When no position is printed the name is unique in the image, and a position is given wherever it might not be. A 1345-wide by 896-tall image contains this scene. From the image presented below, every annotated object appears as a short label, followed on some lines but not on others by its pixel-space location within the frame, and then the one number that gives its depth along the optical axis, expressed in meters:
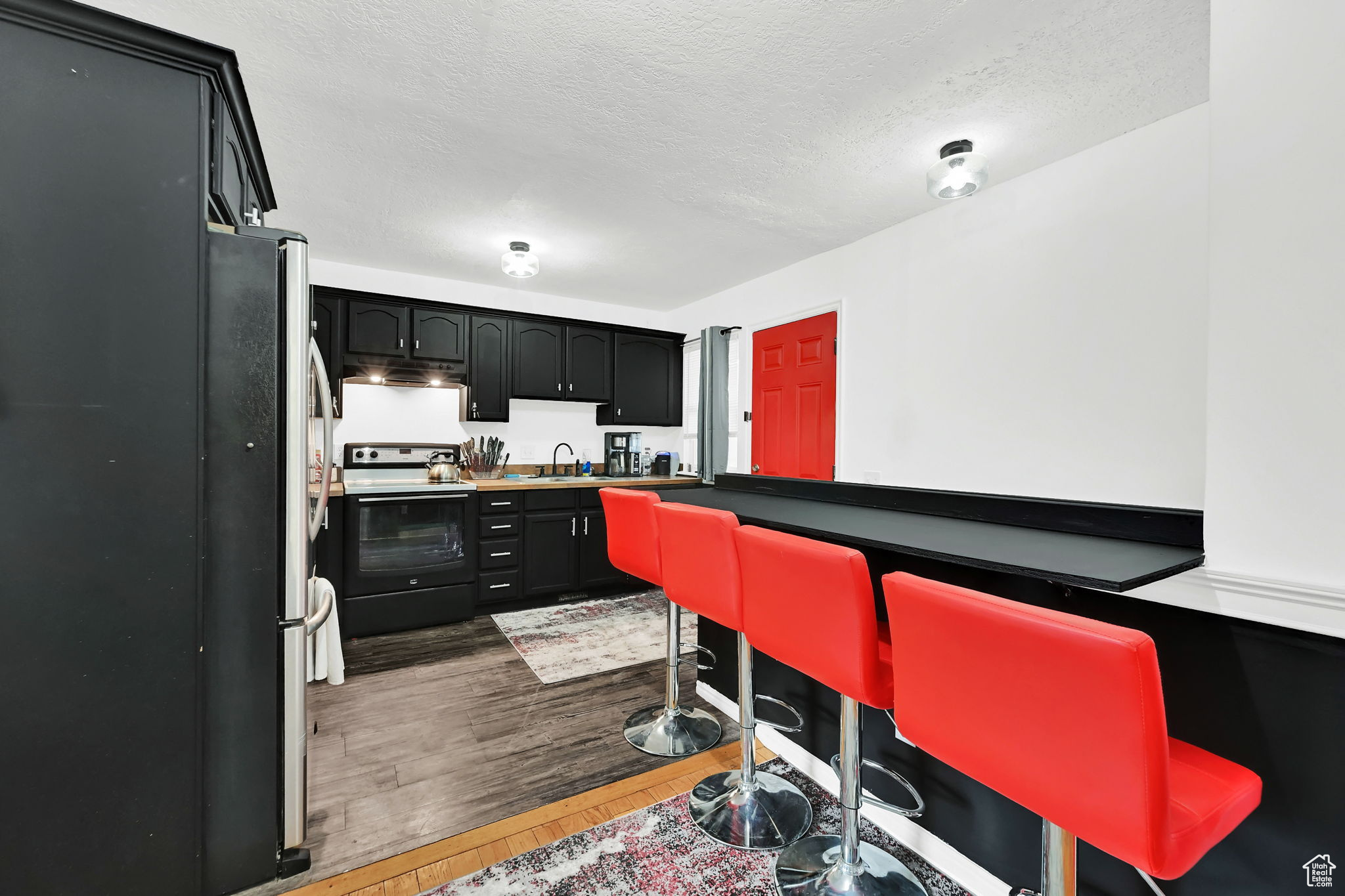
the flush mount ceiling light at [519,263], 3.42
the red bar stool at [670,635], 2.07
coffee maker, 4.98
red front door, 3.65
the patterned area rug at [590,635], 3.00
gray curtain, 4.48
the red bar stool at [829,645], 1.18
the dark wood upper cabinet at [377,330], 3.81
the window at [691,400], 5.07
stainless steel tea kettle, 3.97
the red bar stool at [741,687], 1.61
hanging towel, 2.43
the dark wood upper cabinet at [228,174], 1.47
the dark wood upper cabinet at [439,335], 4.02
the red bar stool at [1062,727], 0.72
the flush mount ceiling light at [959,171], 2.34
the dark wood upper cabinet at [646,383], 4.95
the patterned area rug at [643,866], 1.48
